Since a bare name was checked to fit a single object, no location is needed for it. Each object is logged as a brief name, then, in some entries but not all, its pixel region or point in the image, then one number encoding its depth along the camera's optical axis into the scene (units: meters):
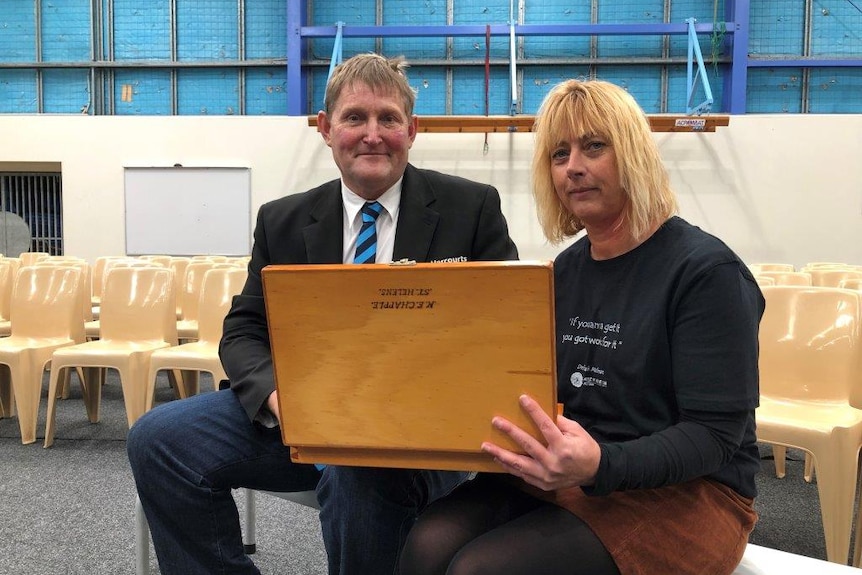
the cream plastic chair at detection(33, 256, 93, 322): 3.48
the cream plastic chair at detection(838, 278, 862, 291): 3.32
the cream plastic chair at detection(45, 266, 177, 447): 3.23
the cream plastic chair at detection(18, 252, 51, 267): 5.95
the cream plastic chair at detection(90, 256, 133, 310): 5.20
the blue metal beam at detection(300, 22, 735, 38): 7.23
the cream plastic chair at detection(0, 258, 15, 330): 4.15
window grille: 8.63
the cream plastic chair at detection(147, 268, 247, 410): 2.94
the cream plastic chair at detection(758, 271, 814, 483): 2.54
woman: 0.87
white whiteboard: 7.53
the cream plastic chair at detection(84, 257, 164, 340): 3.83
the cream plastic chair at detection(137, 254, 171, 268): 5.50
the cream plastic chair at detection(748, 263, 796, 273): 5.17
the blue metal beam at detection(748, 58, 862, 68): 7.66
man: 1.11
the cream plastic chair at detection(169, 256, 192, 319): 4.88
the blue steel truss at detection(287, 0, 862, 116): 7.26
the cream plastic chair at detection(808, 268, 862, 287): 3.92
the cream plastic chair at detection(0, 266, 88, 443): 3.34
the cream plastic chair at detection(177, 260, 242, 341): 4.21
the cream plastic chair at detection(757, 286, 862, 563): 1.70
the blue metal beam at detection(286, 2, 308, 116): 7.71
